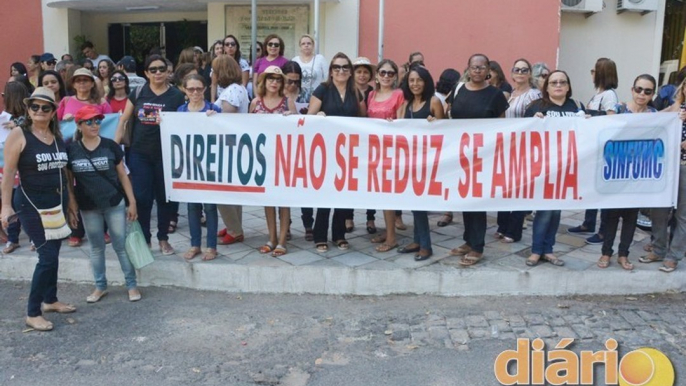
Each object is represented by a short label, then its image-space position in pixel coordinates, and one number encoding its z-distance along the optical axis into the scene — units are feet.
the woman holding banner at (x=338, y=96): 19.49
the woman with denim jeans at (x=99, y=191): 16.81
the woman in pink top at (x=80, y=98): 20.67
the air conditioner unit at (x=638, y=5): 39.27
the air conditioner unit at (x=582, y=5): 38.63
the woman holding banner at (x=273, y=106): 19.70
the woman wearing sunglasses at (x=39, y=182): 15.62
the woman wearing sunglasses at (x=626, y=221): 18.84
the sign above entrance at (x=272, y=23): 37.83
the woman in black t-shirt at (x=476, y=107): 18.74
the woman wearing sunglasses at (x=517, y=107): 21.40
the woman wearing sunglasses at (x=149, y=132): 19.65
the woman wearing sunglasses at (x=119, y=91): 22.58
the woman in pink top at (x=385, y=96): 19.33
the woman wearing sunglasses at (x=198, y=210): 19.39
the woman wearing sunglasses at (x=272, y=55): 26.99
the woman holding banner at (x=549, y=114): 18.78
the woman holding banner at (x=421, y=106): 18.70
